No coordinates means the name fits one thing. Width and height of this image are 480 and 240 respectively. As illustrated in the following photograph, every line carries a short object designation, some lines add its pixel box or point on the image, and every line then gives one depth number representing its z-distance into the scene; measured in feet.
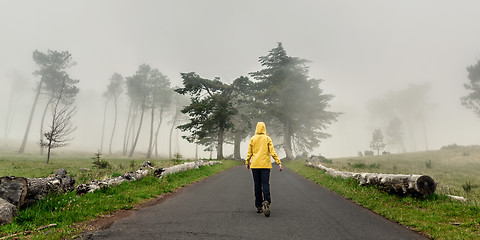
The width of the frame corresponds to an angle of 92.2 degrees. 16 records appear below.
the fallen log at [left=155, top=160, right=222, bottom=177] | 34.89
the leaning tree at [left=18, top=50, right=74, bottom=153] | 124.47
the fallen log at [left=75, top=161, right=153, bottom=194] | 21.85
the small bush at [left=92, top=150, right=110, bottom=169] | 51.93
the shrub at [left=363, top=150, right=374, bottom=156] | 148.90
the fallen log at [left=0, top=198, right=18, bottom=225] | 12.86
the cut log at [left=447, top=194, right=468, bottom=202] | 21.61
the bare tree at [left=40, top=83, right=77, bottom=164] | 61.62
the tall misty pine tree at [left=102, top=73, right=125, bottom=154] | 156.63
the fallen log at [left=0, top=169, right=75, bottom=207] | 14.95
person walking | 19.19
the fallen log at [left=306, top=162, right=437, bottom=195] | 22.16
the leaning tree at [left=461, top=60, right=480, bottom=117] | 121.80
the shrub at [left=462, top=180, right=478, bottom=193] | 29.19
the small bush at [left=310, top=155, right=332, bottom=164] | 81.28
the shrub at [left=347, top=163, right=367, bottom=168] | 59.51
